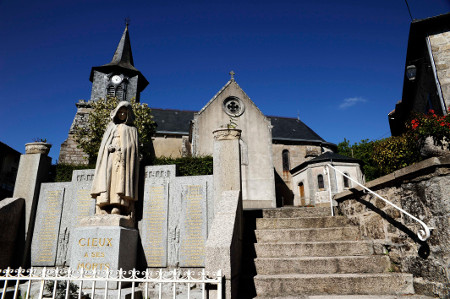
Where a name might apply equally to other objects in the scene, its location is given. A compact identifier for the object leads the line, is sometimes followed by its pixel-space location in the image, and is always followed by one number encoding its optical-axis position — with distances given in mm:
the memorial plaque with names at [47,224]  7156
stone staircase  4133
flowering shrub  4273
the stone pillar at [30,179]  7430
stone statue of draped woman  6012
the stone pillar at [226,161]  6250
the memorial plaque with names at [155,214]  6500
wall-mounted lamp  10024
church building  17734
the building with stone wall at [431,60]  9781
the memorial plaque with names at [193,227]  6371
